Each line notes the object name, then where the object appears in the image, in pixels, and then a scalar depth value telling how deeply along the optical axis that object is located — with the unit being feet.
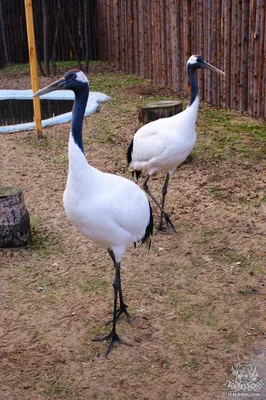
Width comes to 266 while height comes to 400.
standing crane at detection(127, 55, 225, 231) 17.51
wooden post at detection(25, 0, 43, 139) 24.93
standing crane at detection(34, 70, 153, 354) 11.75
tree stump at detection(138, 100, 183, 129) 23.88
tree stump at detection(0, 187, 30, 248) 16.38
